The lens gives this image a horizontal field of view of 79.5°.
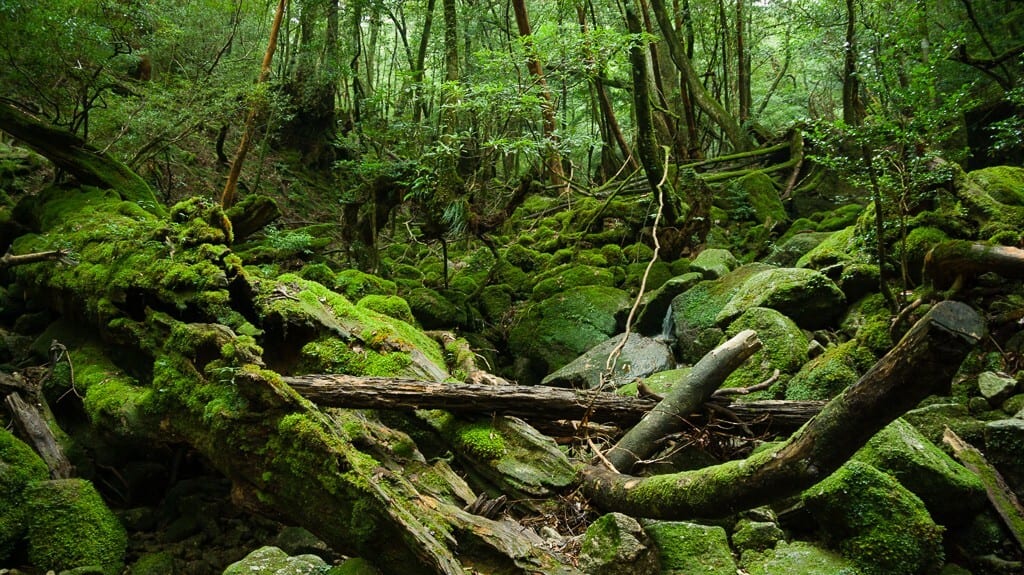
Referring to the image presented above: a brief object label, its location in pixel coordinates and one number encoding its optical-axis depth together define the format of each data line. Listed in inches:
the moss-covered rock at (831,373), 202.4
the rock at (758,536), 154.7
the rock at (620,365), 269.6
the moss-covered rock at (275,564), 134.2
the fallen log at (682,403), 173.8
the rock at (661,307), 318.3
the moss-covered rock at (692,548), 143.4
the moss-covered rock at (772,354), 225.3
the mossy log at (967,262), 171.9
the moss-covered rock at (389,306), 277.9
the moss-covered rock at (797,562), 143.0
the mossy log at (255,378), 136.4
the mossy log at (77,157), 276.2
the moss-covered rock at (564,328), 318.3
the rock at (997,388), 182.7
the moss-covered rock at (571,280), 363.6
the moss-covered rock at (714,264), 335.6
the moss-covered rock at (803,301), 257.3
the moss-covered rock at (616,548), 138.9
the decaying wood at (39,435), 168.4
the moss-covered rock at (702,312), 269.4
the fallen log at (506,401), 175.0
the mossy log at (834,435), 90.9
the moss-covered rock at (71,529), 145.5
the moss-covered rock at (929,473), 151.5
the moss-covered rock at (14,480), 144.7
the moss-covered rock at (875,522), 141.9
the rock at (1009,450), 159.0
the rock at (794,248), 360.8
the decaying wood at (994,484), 149.3
